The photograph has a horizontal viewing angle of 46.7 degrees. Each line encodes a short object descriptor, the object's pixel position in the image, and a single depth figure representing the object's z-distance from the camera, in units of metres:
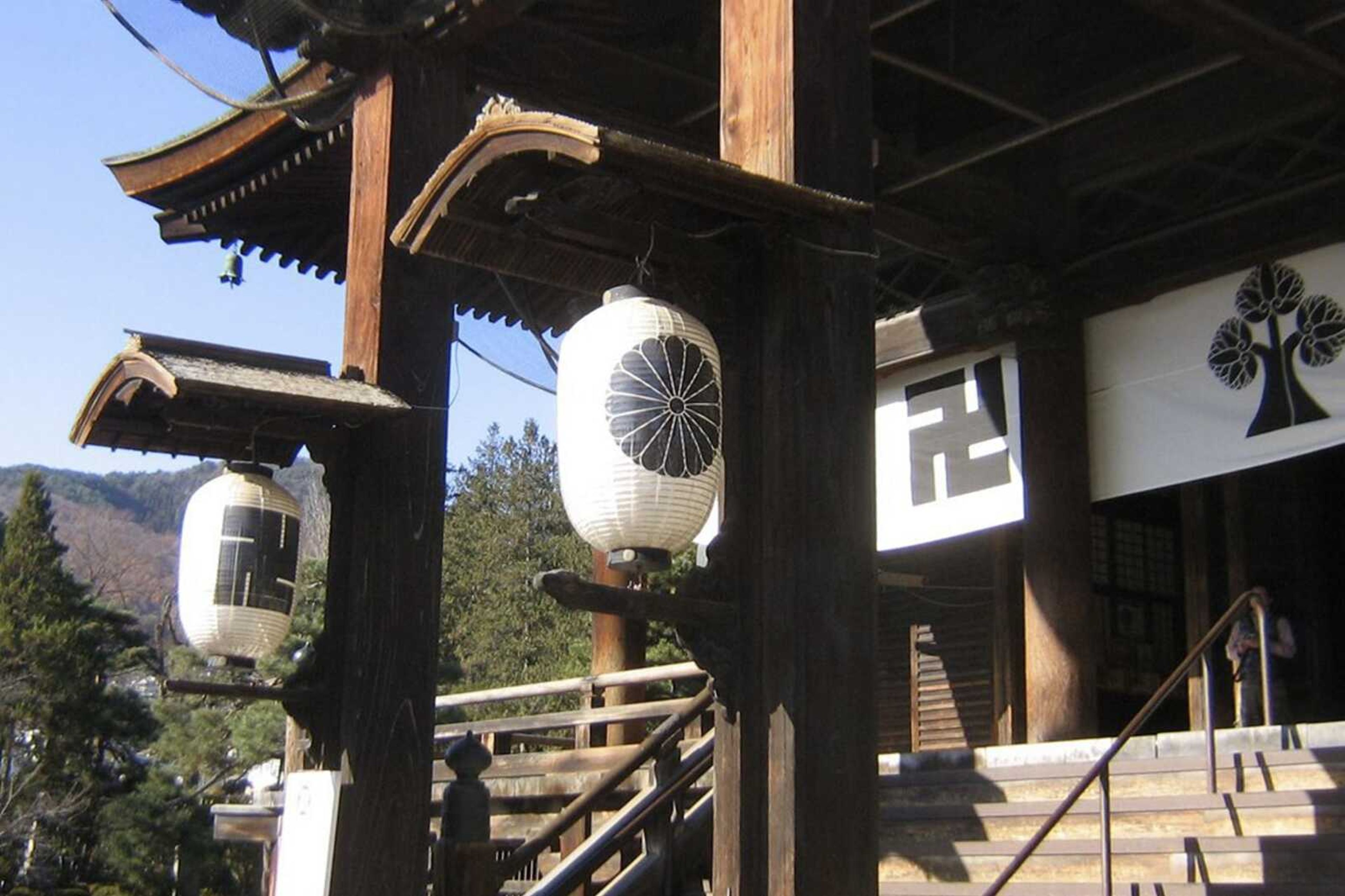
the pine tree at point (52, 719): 31.41
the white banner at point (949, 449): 10.83
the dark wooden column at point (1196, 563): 12.02
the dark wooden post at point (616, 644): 11.28
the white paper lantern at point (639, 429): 4.44
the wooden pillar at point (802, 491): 4.51
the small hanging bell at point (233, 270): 9.23
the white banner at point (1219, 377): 9.30
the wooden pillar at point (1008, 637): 12.48
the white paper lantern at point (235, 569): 6.44
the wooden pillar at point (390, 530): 6.47
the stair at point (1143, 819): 6.84
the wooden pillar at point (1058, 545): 10.10
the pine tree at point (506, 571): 33.94
